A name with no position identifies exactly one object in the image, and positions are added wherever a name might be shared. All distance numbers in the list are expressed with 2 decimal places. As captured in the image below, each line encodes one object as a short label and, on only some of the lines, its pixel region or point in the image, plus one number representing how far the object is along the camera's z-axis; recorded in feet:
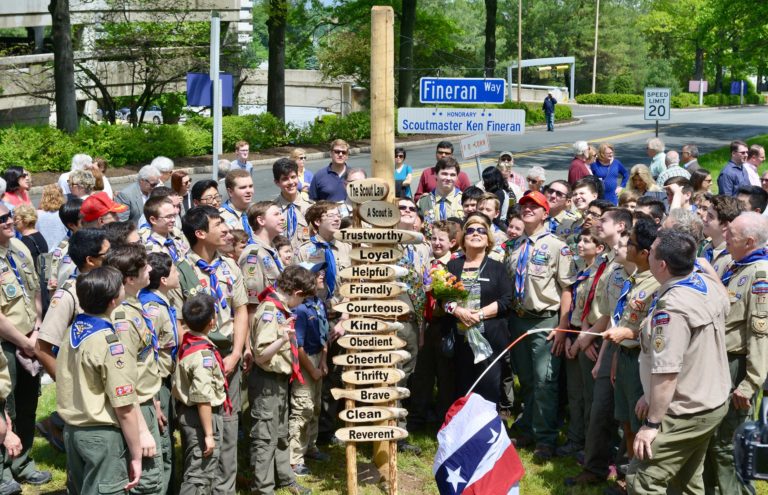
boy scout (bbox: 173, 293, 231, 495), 19.71
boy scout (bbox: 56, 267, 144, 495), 16.55
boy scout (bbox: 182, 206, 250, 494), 21.22
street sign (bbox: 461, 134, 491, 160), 40.47
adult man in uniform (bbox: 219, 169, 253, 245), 28.12
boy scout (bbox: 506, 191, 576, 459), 25.64
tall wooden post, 22.35
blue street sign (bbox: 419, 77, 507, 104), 33.94
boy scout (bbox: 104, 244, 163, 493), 17.99
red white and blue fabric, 18.16
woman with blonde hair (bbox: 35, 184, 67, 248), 30.40
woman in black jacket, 25.32
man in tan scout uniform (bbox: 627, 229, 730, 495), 17.54
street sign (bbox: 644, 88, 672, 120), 57.72
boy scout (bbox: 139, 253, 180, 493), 19.91
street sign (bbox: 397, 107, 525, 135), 32.71
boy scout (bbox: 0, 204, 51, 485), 21.18
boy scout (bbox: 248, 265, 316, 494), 21.67
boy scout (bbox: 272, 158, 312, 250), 30.48
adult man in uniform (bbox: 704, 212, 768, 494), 20.08
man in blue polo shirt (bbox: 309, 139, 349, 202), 36.88
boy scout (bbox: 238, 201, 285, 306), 23.08
